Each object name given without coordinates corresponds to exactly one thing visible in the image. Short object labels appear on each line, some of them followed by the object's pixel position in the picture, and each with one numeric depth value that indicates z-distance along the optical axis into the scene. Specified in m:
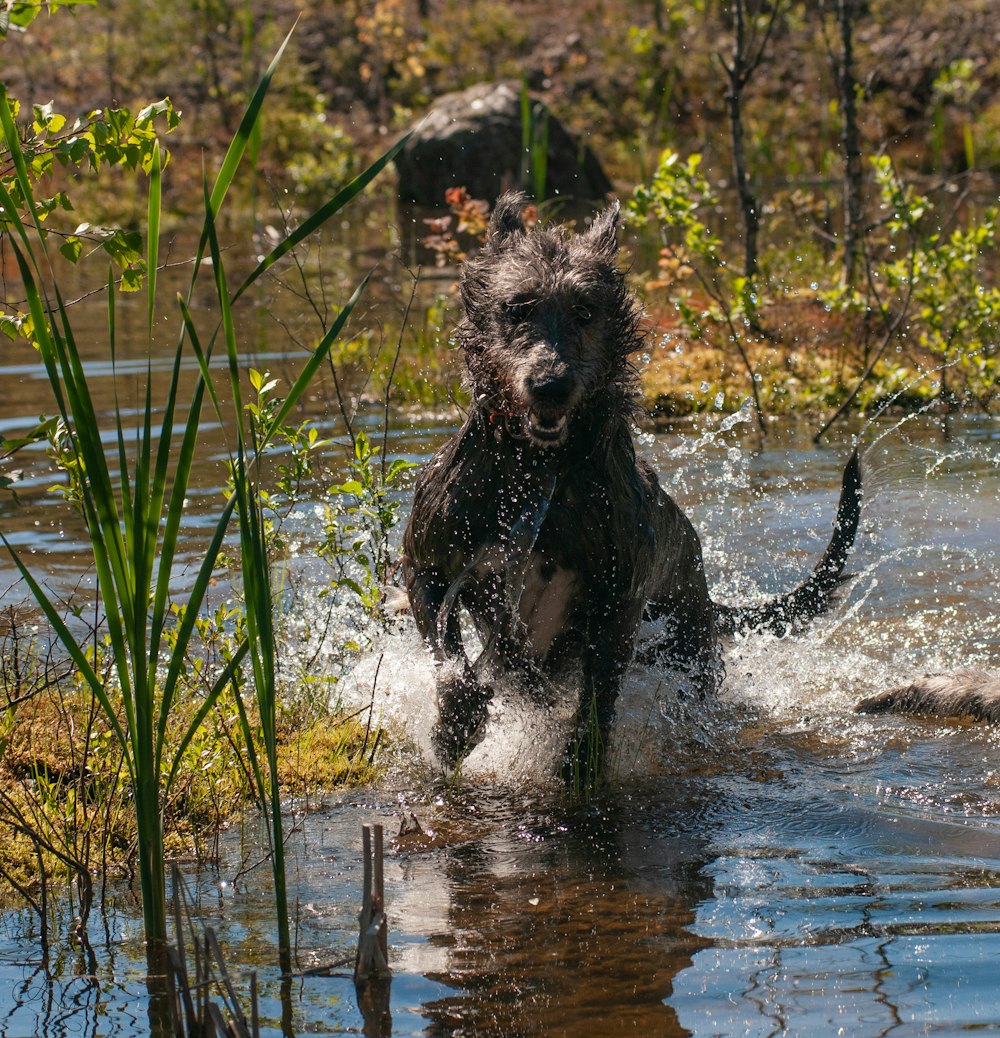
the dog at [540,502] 4.72
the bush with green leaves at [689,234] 9.08
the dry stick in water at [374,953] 3.07
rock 18.48
